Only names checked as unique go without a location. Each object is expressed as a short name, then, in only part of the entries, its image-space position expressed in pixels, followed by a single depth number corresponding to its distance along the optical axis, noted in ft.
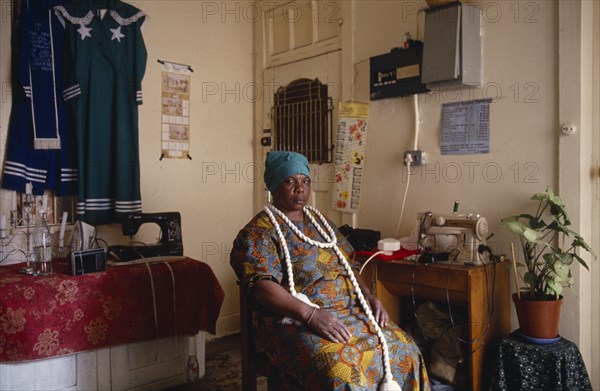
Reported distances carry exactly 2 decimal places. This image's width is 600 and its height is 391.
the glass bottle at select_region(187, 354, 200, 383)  8.85
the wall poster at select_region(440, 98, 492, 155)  8.55
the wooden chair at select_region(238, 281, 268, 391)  7.34
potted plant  7.02
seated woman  5.72
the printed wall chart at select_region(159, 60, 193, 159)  11.10
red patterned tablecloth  7.18
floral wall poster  10.35
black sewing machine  8.87
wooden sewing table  7.30
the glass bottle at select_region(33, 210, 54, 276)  7.89
